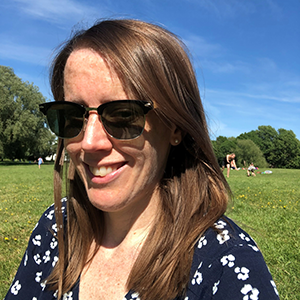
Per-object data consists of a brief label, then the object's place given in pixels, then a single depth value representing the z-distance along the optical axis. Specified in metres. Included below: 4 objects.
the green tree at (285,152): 72.56
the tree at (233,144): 68.90
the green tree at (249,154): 68.00
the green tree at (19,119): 40.88
